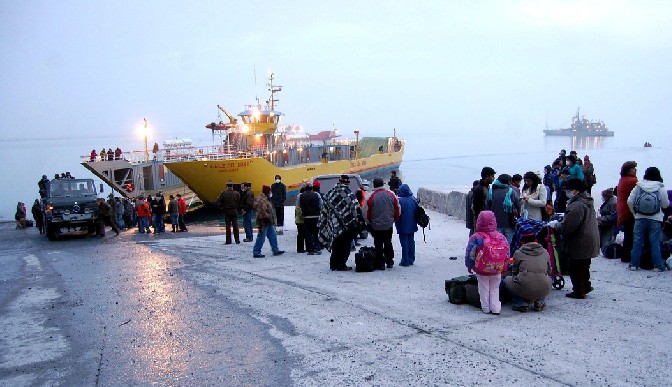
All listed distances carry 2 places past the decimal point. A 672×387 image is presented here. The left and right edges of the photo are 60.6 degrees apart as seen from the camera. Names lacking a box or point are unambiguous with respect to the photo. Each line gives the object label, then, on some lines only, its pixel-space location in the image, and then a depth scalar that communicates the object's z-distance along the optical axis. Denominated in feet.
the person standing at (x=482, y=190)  27.66
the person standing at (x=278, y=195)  45.78
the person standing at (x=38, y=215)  69.53
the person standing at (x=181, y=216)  62.28
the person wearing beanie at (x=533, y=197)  25.91
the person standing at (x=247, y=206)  43.78
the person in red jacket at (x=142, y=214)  61.52
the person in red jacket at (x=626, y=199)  26.05
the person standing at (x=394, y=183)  49.17
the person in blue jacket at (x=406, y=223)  29.35
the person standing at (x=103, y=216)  57.62
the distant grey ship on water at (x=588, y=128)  572.51
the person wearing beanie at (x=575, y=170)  37.09
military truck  57.21
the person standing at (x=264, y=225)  34.22
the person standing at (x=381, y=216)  28.60
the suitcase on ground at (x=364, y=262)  28.53
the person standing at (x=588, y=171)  45.57
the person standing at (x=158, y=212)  59.06
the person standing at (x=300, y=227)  35.61
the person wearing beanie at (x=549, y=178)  54.45
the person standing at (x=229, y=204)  43.14
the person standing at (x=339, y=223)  28.76
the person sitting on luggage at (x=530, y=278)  19.88
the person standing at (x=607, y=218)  29.09
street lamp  114.69
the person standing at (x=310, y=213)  34.78
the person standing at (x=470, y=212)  29.14
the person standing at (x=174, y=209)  60.39
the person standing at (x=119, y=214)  68.55
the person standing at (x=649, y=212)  24.73
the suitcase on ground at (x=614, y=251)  28.96
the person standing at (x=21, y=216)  82.94
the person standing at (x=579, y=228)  20.86
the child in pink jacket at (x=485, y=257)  19.85
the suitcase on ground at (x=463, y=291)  21.02
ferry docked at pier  102.06
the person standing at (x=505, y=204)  25.54
